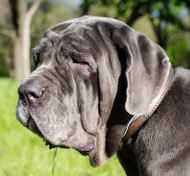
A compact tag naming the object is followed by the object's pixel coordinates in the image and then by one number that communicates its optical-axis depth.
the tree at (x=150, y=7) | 10.33
